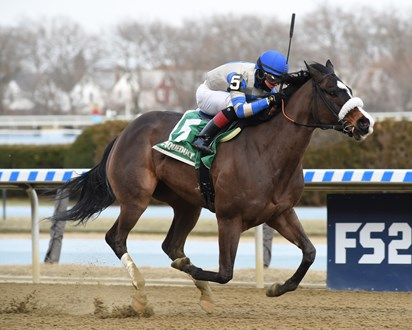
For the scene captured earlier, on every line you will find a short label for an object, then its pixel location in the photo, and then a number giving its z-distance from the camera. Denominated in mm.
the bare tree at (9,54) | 115875
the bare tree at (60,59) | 120312
